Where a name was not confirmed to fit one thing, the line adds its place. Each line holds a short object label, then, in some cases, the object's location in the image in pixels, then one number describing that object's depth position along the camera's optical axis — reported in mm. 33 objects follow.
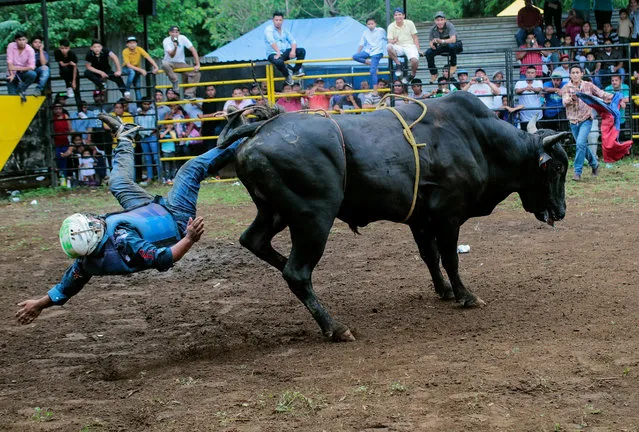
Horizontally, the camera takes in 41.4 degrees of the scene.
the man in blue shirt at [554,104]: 15648
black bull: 6020
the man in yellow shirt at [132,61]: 16859
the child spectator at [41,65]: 16328
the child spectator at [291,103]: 16484
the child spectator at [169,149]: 16630
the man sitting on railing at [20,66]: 15992
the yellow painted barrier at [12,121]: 15914
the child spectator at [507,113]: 15688
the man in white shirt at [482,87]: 15781
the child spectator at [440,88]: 15712
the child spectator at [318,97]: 16188
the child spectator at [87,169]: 16812
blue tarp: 23250
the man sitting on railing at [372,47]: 16203
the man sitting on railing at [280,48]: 16188
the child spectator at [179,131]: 16703
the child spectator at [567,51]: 16562
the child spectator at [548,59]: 16359
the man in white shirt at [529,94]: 15758
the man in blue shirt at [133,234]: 5566
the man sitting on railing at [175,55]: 16562
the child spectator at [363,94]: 16656
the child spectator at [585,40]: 16859
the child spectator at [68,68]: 16828
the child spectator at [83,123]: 16986
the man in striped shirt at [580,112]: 13789
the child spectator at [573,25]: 17750
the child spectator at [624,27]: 17125
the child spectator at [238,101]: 16000
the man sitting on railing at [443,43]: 15898
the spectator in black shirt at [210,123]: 16703
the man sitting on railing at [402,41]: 15781
